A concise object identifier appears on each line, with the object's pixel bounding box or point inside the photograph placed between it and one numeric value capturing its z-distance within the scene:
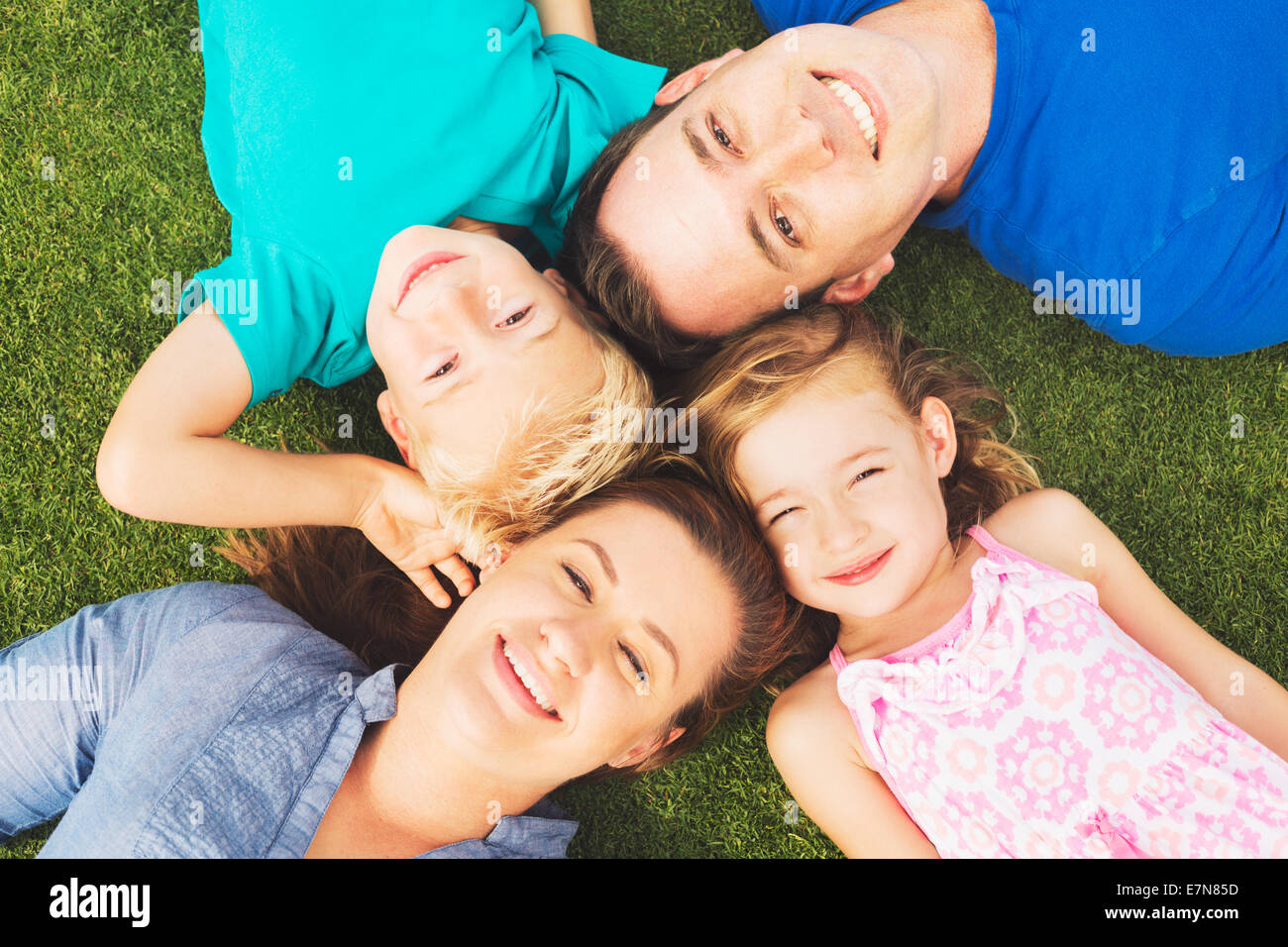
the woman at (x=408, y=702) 1.03
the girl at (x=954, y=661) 1.08
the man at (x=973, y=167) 1.05
